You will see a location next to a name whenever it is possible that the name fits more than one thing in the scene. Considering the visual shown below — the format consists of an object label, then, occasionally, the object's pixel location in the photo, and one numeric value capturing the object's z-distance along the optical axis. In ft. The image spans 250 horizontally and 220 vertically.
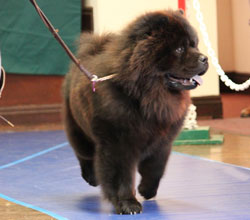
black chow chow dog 14.46
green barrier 31.18
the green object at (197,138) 25.94
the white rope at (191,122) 26.39
